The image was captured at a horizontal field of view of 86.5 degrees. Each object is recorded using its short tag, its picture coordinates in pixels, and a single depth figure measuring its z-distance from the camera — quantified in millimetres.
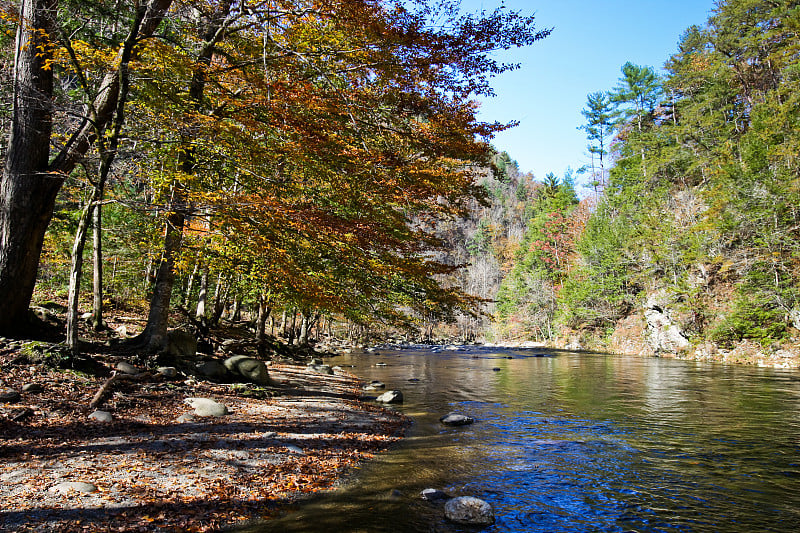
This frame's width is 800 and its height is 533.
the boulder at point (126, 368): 8843
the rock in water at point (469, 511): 5129
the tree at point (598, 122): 59844
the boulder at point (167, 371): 9573
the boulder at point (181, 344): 11360
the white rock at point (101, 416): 6582
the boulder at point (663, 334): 31075
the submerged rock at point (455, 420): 10133
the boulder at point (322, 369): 18031
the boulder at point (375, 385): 15119
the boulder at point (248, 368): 11938
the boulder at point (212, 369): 11133
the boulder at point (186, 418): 7320
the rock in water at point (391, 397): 12680
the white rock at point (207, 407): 8025
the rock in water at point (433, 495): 5787
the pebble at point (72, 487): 4483
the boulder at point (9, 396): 6332
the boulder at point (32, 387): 6818
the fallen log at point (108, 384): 7054
